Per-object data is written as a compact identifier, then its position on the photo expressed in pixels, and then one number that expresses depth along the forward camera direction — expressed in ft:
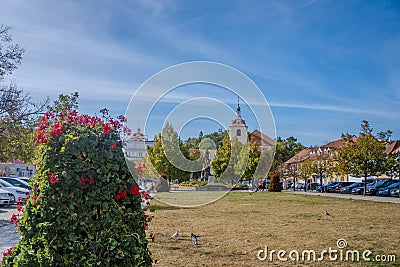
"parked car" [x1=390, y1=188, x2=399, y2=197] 113.83
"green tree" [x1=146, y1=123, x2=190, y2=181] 91.97
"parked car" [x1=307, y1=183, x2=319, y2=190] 186.39
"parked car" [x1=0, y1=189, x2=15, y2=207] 69.46
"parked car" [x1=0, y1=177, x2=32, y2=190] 84.86
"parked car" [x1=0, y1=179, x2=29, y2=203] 72.54
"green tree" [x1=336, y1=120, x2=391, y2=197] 122.31
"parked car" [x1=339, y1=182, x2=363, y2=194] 142.68
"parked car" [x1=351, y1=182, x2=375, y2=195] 135.95
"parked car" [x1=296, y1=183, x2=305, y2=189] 204.39
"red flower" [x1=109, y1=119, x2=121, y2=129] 14.45
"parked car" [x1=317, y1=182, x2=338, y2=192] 159.38
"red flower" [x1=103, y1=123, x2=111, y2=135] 13.83
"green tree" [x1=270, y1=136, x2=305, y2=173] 200.97
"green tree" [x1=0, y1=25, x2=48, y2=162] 55.31
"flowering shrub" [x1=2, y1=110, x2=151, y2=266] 12.52
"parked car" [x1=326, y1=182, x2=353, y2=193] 154.40
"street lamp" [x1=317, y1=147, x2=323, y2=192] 162.61
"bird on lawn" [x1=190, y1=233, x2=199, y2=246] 32.65
